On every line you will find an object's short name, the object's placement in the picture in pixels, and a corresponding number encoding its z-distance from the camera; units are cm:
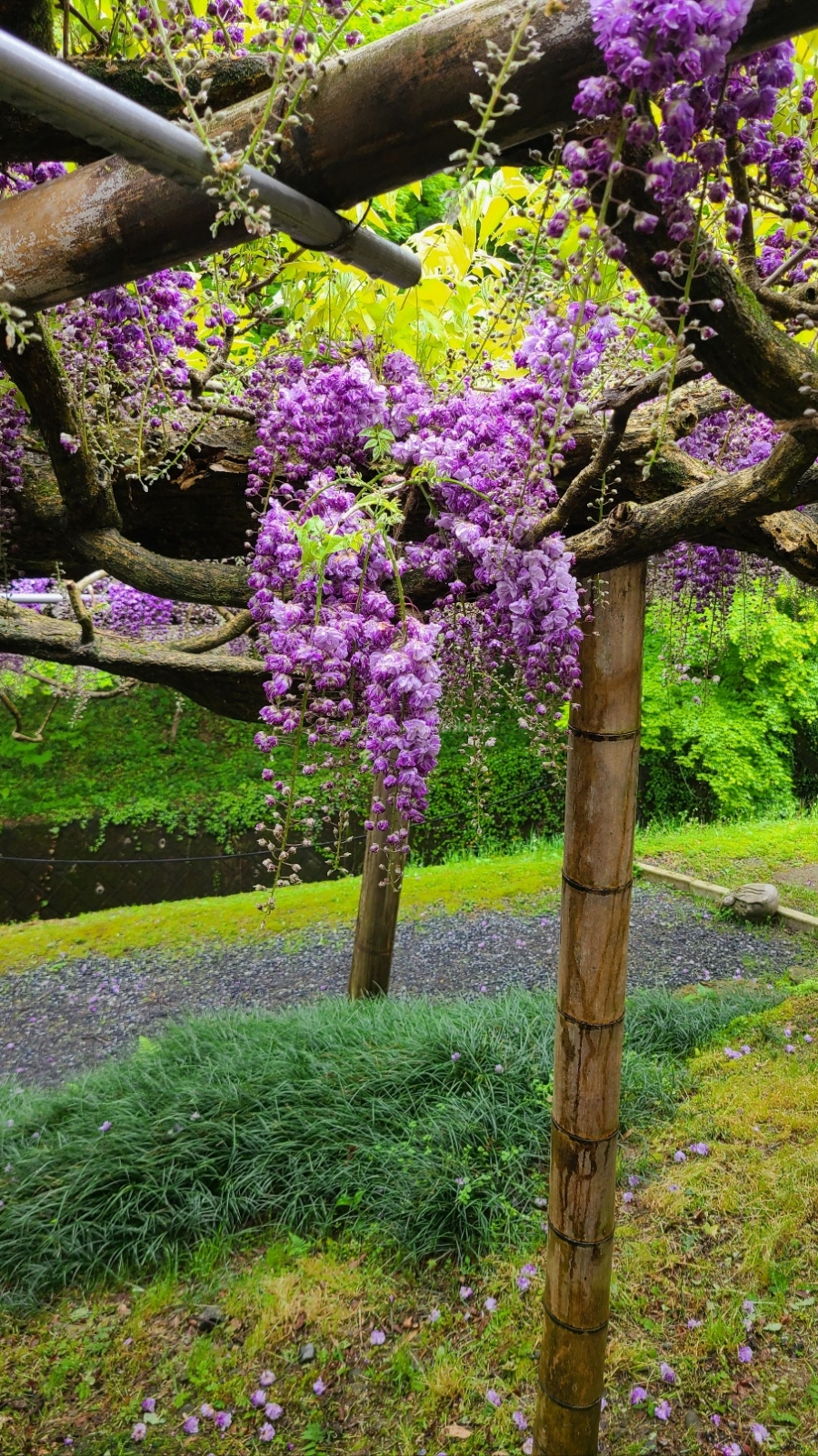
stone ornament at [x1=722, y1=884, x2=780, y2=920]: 632
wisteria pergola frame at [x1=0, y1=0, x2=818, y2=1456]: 76
